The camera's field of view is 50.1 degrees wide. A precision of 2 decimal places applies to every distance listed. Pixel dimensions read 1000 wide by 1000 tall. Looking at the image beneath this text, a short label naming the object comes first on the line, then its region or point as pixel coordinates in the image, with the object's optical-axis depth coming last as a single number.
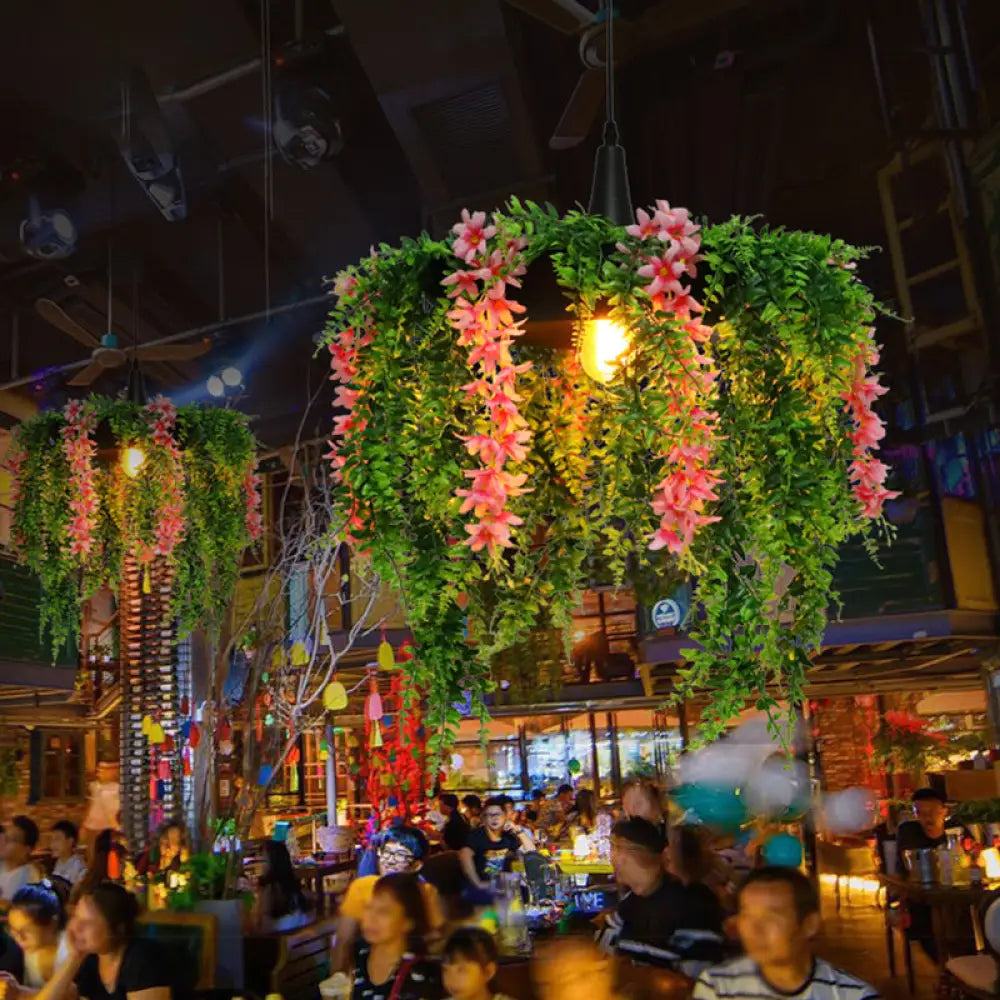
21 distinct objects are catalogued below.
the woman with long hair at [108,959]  3.81
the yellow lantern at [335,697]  7.78
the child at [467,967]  3.28
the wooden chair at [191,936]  4.30
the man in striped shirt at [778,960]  2.76
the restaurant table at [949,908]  6.35
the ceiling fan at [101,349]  6.99
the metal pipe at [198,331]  9.00
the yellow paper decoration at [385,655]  7.55
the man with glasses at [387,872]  4.37
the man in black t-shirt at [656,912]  3.72
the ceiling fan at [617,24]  4.79
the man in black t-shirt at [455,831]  7.50
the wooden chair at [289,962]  5.34
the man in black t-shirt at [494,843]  7.23
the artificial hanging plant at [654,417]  2.49
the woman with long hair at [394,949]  3.58
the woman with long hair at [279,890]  6.29
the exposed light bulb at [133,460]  5.20
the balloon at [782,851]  6.80
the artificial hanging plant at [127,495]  5.22
